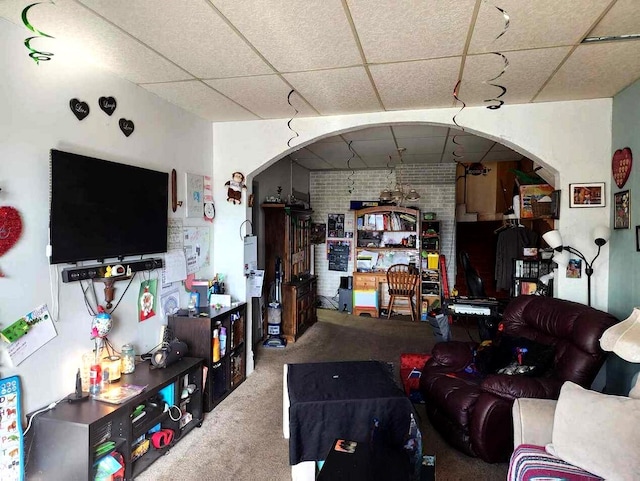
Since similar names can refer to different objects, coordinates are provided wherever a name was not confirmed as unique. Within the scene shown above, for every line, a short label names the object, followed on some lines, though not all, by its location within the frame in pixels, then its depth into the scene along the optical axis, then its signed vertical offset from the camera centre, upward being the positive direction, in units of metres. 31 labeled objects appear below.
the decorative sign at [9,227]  1.91 +0.02
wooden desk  6.53 -0.94
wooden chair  6.37 -0.84
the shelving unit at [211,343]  3.09 -0.93
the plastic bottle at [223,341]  3.27 -0.92
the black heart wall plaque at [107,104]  2.50 +0.84
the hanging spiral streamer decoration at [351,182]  7.06 +0.95
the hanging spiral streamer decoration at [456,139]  2.82 +1.12
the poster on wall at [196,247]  3.44 -0.13
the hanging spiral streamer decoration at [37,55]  1.90 +0.92
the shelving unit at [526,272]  3.86 -0.38
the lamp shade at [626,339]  1.71 -0.48
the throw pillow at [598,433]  1.56 -0.85
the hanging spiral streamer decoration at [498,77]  1.77 +1.05
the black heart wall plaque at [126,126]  2.67 +0.75
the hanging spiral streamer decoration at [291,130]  3.56 +0.97
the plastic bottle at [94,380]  2.27 -0.87
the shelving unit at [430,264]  6.41 -0.49
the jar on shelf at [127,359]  2.57 -0.85
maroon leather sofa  2.35 -0.98
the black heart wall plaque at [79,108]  2.29 +0.75
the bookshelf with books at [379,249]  6.55 -0.26
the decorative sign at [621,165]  2.70 +0.51
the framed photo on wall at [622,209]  2.71 +0.19
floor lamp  2.87 -0.10
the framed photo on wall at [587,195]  3.02 +0.32
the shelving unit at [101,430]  1.95 -1.09
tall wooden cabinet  5.11 -0.41
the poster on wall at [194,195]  3.43 +0.34
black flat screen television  2.16 +0.15
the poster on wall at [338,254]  7.09 -0.38
